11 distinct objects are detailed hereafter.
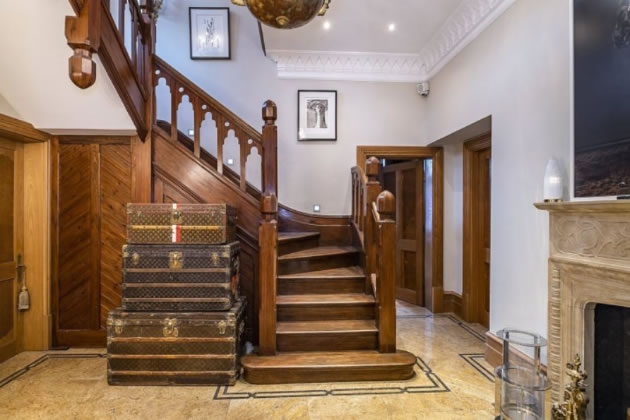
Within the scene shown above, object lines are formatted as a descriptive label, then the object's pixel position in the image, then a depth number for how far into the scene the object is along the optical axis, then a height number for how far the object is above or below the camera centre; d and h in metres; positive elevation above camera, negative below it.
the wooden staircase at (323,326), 2.76 -0.98
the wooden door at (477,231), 4.11 -0.26
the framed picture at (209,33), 4.48 +2.14
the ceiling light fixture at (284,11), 1.51 +0.83
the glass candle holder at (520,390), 1.72 -0.88
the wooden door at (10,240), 3.21 -0.28
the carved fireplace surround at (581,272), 1.87 -0.35
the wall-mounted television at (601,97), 1.87 +0.60
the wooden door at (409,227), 4.91 -0.26
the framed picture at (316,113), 4.45 +1.16
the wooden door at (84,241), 3.47 -0.31
